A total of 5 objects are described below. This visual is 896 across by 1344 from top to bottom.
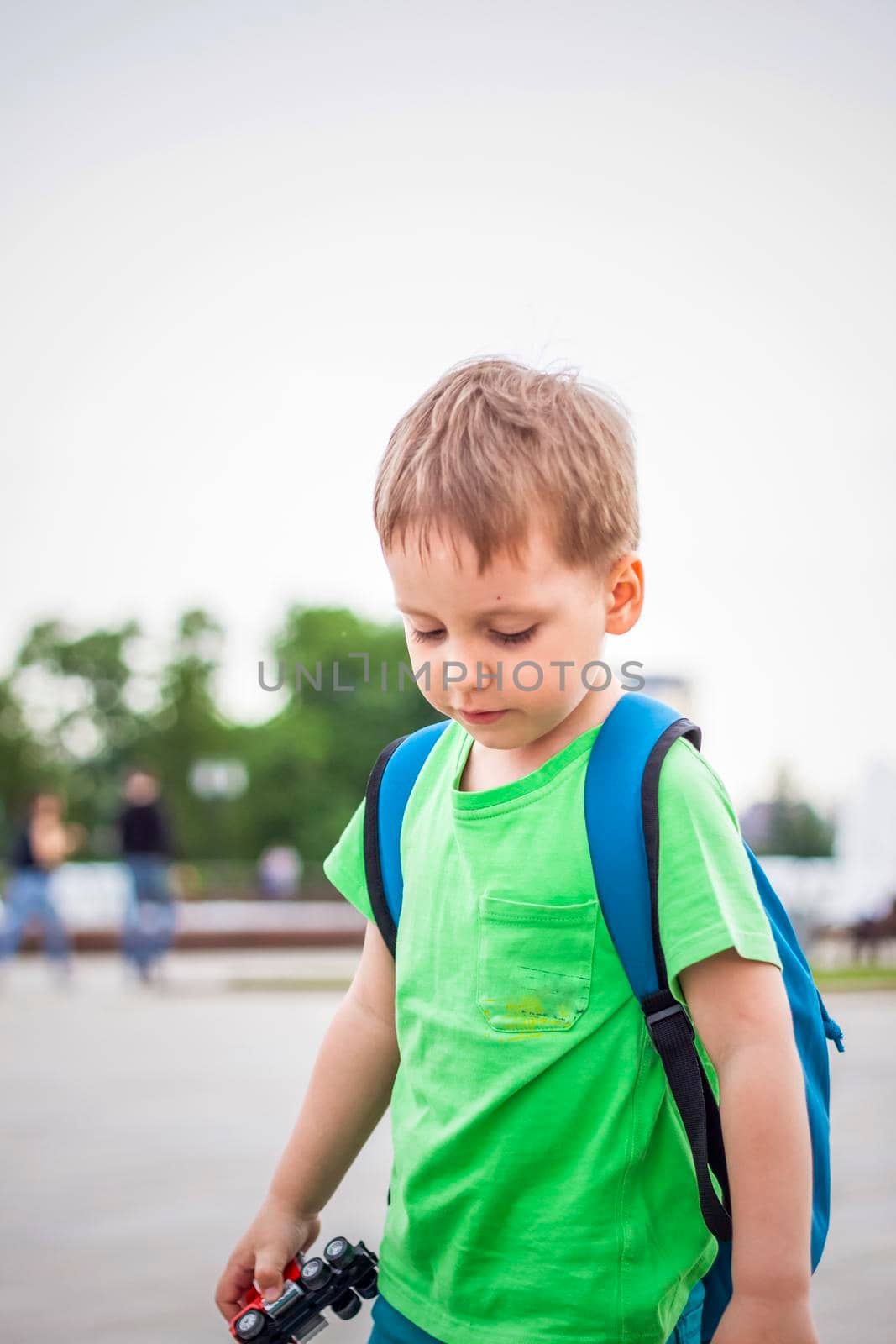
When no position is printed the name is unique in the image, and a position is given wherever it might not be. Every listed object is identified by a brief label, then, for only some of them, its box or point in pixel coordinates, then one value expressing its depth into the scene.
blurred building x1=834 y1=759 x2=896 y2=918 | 24.17
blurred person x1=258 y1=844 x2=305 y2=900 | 35.25
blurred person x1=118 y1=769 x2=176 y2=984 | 14.29
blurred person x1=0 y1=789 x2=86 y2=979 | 14.30
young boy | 1.48
